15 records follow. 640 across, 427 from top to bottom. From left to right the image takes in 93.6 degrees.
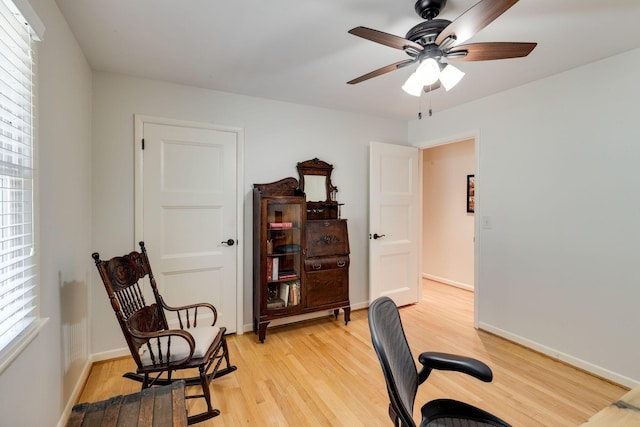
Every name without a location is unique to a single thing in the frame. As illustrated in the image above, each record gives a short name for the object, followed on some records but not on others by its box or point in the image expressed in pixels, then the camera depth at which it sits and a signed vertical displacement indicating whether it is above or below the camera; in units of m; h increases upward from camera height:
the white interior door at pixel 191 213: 2.71 -0.02
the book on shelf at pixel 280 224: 3.00 -0.13
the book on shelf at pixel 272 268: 2.98 -0.57
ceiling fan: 1.42 +0.86
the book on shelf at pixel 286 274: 3.07 -0.65
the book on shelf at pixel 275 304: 2.98 -0.93
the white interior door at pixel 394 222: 3.62 -0.13
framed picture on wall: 4.61 +0.28
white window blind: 1.15 +0.13
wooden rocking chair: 1.80 -0.81
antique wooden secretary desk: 2.93 -0.43
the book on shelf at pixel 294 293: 3.10 -0.85
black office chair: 1.01 -0.66
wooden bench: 1.18 -0.83
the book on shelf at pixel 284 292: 3.07 -0.84
